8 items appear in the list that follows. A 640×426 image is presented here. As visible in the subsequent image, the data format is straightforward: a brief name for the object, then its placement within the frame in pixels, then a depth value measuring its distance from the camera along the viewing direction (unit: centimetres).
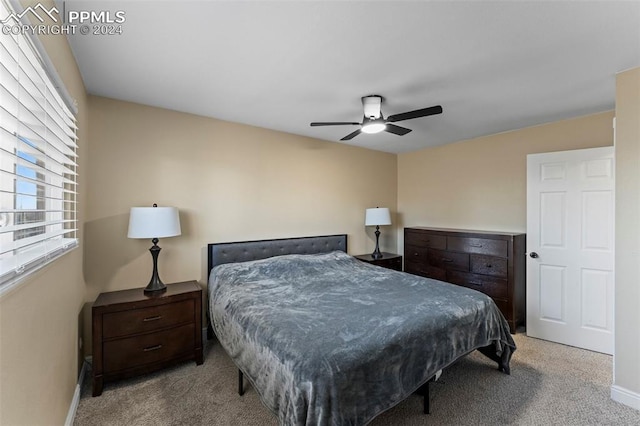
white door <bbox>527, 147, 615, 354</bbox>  287
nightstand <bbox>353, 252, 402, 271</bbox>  423
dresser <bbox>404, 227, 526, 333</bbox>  338
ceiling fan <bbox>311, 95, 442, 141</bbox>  252
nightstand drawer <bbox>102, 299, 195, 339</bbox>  228
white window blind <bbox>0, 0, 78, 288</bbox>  99
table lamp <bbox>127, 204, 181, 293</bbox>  249
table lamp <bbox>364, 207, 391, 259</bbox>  439
